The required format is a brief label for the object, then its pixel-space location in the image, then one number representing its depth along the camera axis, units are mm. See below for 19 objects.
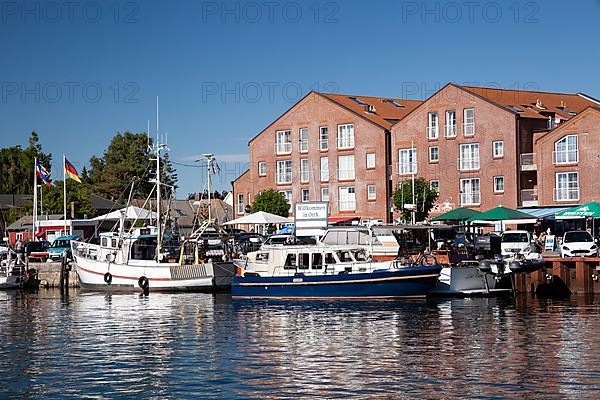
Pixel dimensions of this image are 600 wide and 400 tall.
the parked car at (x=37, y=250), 71106
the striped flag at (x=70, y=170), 76688
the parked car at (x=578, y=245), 53441
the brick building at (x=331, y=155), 89375
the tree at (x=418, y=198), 80500
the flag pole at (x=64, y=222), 76625
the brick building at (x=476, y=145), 81250
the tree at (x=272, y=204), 90188
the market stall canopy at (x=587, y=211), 59531
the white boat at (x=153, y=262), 57719
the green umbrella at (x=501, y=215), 58719
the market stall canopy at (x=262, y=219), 71938
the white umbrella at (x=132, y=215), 66312
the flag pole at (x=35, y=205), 80250
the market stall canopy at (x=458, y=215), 62750
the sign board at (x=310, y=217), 56969
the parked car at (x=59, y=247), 70588
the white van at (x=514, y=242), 57500
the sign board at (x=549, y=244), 64188
